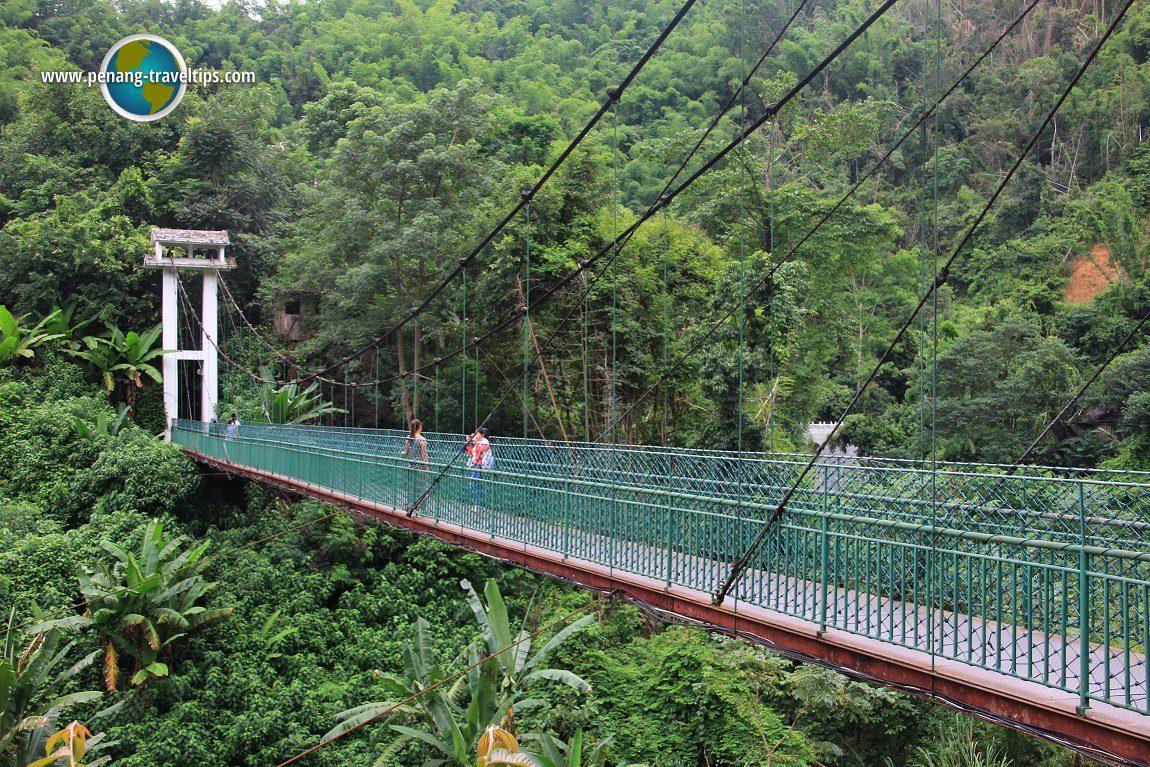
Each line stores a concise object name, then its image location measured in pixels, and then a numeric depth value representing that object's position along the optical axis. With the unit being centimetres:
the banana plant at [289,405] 2153
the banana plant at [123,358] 2186
